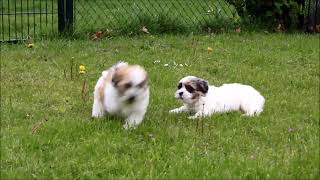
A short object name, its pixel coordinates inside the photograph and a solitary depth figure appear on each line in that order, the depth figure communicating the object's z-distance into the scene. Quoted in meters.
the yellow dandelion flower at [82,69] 7.50
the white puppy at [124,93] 5.06
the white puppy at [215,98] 6.02
